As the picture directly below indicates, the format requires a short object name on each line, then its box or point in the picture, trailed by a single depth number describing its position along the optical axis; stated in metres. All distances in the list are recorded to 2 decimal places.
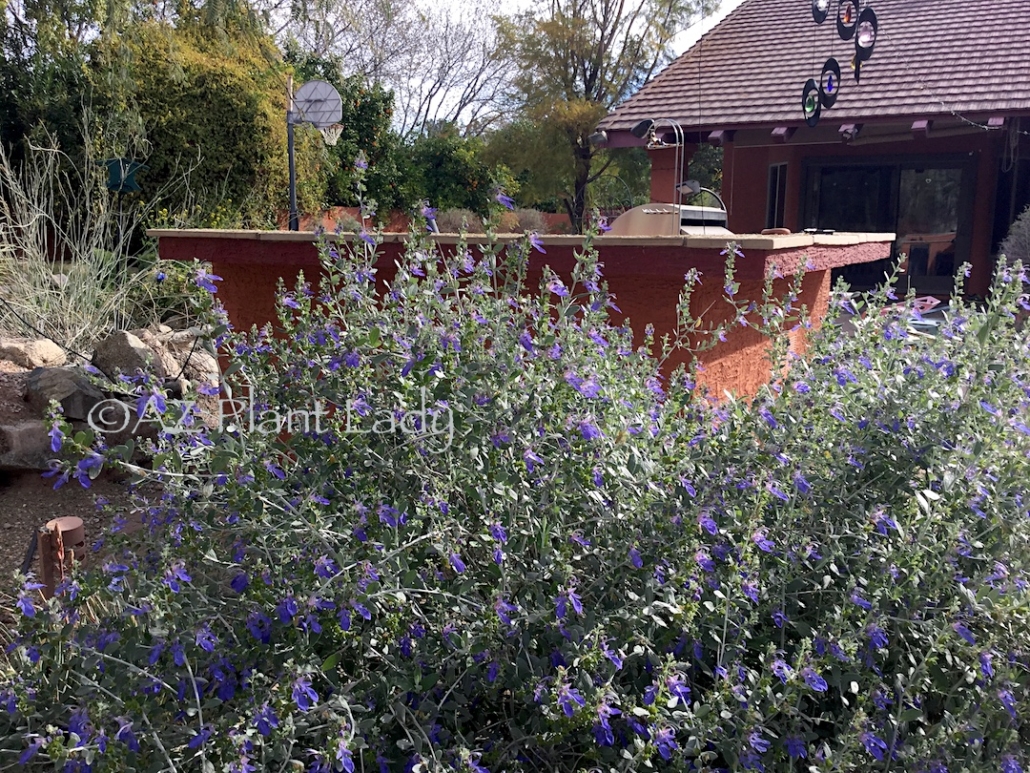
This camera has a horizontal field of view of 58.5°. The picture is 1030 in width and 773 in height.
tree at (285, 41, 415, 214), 14.82
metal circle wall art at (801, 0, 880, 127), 8.16
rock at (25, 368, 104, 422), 4.14
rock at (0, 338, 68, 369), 4.77
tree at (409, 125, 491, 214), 18.31
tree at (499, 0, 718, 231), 19.55
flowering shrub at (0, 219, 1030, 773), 1.46
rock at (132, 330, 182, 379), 4.41
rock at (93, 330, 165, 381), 4.32
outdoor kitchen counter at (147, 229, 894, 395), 2.99
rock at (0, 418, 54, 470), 4.01
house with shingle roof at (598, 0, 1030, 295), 10.66
